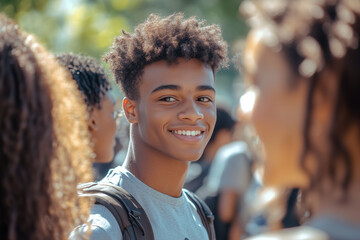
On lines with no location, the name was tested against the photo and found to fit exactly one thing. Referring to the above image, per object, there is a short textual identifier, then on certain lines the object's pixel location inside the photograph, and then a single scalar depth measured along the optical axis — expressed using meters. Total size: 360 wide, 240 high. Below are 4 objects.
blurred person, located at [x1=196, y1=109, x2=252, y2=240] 6.01
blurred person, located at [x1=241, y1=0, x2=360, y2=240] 1.44
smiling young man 3.08
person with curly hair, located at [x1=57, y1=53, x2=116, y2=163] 3.62
